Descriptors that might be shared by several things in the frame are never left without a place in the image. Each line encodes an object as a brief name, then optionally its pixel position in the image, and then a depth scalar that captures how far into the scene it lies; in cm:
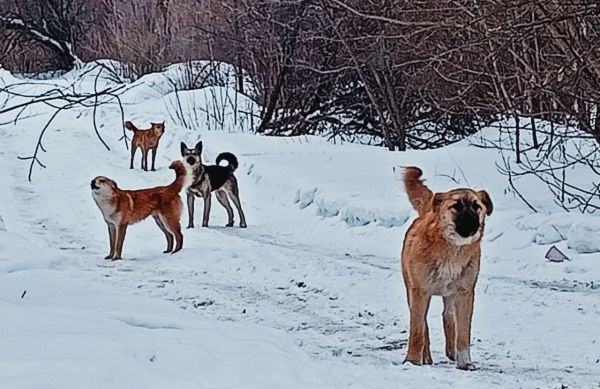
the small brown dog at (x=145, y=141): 1878
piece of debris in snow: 1016
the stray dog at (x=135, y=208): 1108
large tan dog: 608
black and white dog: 1334
